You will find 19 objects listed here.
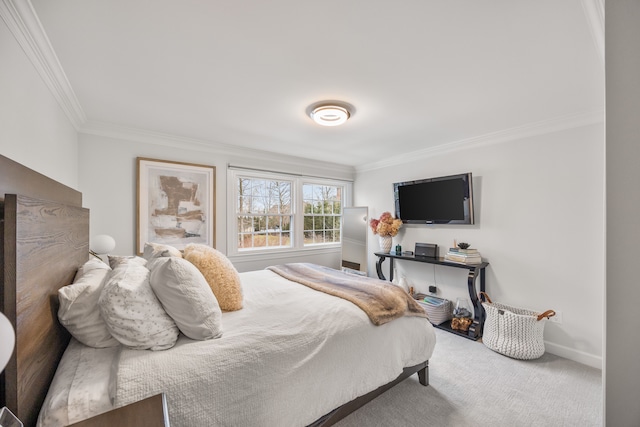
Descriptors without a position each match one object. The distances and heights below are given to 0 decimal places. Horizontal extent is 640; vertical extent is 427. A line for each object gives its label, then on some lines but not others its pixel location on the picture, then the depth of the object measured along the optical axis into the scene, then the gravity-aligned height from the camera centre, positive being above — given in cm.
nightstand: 76 -61
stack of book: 317 -52
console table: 301 -98
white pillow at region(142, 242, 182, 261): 186 -27
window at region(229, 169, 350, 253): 393 +5
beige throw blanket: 188 -63
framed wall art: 307 +14
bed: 89 -67
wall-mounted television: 330 +20
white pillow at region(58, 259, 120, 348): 117 -46
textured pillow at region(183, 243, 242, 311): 176 -43
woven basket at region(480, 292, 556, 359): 255 -120
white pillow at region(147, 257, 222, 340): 133 -44
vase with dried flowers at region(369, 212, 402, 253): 412 -24
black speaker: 364 -51
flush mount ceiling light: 233 +94
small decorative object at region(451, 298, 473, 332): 313 -127
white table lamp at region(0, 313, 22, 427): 47 -23
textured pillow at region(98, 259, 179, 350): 117 -47
